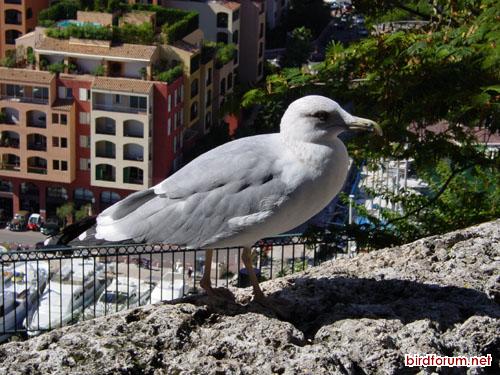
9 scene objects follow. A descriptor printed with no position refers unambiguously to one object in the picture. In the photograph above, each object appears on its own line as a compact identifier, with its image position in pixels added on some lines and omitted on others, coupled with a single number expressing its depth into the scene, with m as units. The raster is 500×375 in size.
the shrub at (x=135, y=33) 31.66
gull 3.56
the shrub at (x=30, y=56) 31.35
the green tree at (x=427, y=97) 5.68
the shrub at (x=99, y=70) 30.93
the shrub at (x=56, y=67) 30.98
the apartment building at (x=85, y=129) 30.97
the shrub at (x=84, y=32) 31.03
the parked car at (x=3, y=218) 31.64
